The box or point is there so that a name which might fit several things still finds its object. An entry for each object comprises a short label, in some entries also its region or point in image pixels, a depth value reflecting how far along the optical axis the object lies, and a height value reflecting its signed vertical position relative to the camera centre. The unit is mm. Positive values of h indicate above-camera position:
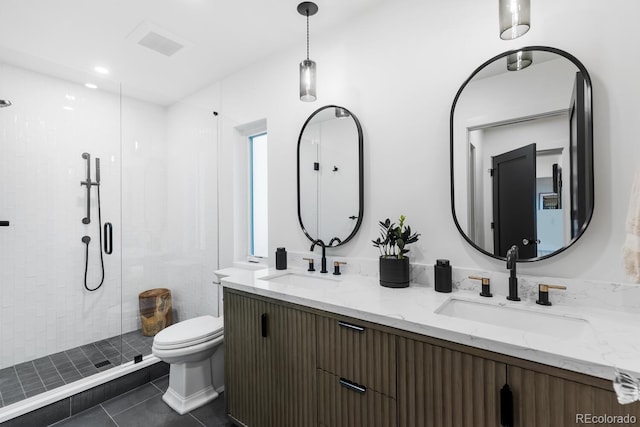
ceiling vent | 2084 +1255
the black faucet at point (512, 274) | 1299 -273
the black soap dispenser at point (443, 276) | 1478 -310
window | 2740 +156
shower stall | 2408 -53
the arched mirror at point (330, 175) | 1929 +247
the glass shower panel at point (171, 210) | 2867 +38
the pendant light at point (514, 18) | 1113 +703
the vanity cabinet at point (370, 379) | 857 -596
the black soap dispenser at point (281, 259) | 2162 -323
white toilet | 1959 -999
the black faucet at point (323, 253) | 2012 -267
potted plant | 1570 -238
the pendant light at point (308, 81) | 1762 +758
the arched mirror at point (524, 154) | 1268 +258
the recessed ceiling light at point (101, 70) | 2598 +1235
